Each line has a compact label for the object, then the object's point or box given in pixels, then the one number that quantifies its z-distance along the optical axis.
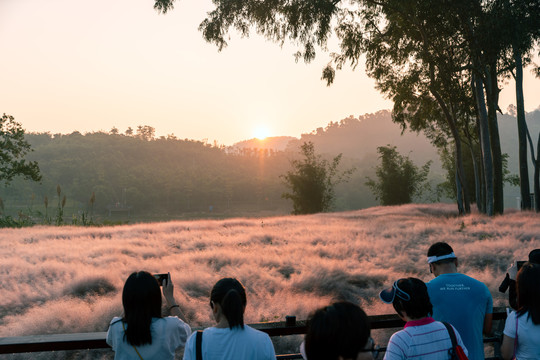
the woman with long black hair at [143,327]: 2.76
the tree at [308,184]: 50.16
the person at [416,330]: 2.56
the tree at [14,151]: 30.61
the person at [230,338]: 2.53
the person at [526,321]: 2.88
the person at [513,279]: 3.27
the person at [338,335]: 1.89
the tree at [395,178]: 51.47
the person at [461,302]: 3.39
